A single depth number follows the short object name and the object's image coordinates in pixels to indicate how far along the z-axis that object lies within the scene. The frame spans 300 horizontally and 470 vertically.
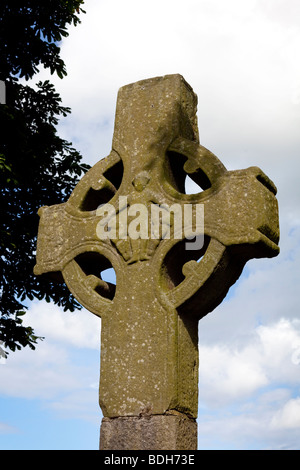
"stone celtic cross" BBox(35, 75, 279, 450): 4.46
